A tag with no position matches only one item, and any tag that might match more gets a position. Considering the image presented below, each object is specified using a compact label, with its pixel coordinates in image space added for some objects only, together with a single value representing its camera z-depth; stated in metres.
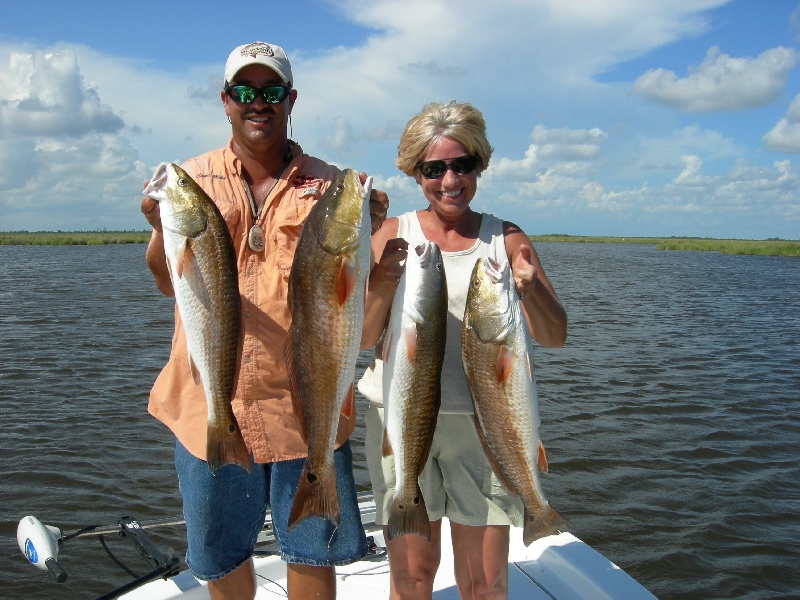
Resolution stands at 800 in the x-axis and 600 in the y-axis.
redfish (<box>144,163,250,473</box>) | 3.16
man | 3.44
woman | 3.64
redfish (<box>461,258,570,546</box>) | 3.49
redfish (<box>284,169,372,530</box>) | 3.16
